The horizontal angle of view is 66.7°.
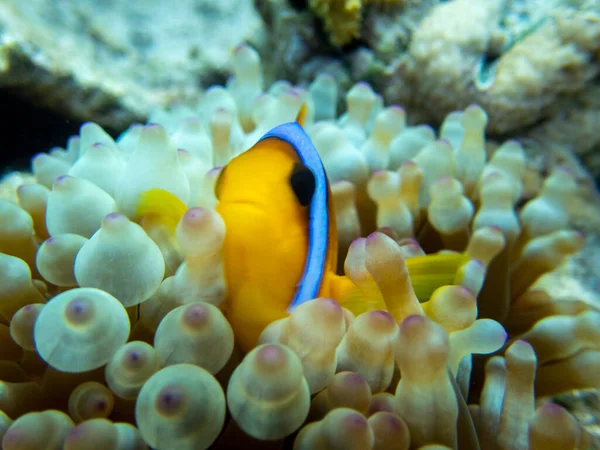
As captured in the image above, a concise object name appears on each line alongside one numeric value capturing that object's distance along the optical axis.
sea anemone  0.08
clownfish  0.11
